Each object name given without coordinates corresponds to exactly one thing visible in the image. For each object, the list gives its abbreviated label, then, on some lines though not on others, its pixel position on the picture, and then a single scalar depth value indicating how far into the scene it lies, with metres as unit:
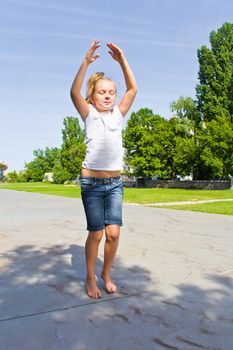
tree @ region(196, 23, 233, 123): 36.00
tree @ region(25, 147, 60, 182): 73.12
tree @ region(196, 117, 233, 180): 30.92
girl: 3.04
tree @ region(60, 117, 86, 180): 56.06
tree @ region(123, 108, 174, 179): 38.34
